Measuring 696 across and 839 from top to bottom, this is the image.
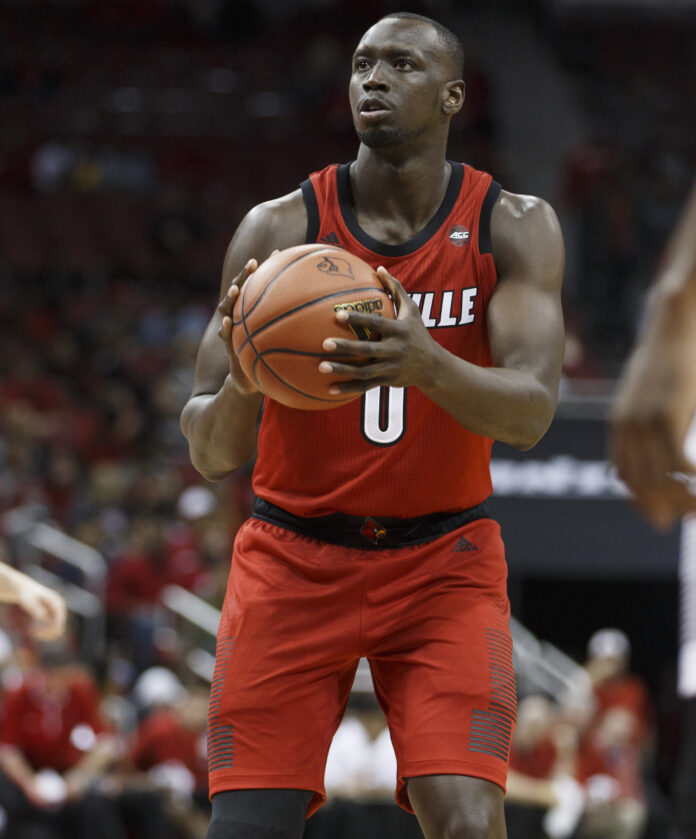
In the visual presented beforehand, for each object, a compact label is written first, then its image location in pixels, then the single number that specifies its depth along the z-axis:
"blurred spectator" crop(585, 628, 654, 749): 22.44
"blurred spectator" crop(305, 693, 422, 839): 16.69
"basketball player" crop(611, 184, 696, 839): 4.04
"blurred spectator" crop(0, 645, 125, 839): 16.20
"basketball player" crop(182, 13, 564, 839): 6.60
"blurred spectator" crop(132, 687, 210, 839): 17.58
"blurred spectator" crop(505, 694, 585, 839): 17.75
